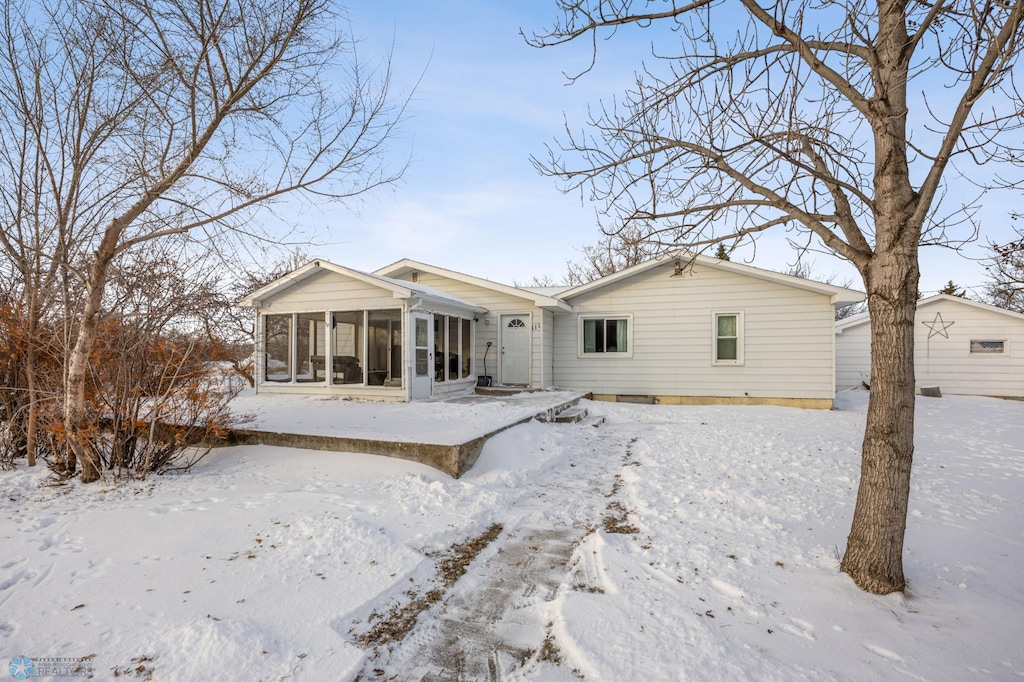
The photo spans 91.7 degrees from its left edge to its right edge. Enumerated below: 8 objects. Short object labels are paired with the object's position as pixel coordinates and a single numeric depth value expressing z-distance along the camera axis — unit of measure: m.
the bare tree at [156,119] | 4.92
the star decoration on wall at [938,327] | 15.26
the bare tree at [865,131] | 2.90
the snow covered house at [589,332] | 10.98
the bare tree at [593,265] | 28.39
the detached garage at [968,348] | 14.63
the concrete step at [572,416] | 9.16
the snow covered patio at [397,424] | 5.80
